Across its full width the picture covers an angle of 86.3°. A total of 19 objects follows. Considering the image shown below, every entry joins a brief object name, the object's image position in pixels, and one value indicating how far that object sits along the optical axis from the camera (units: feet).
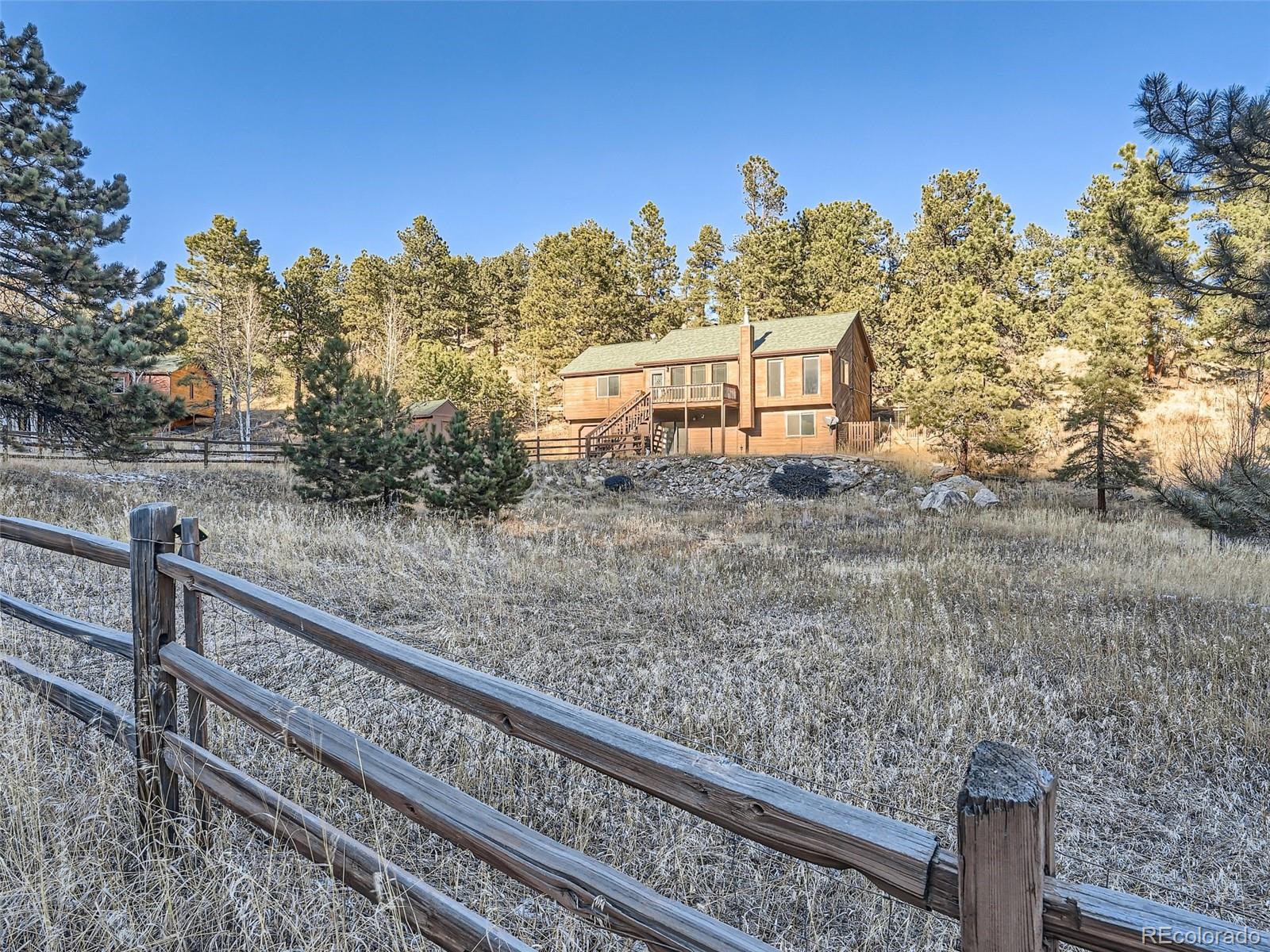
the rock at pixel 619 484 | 81.99
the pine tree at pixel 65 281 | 37.52
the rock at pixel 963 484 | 70.59
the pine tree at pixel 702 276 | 157.58
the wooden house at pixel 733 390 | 105.40
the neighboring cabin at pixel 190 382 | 123.03
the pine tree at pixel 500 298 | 186.19
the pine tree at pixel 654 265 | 159.43
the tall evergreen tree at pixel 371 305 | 157.28
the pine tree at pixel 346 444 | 43.78
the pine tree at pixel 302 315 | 132.57
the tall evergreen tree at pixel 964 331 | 85.61
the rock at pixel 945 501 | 63.05
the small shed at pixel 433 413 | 130.72
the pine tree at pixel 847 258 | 133.18
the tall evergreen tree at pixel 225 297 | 118.52
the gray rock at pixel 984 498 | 63.87
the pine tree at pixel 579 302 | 148.15
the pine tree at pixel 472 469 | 42.80
